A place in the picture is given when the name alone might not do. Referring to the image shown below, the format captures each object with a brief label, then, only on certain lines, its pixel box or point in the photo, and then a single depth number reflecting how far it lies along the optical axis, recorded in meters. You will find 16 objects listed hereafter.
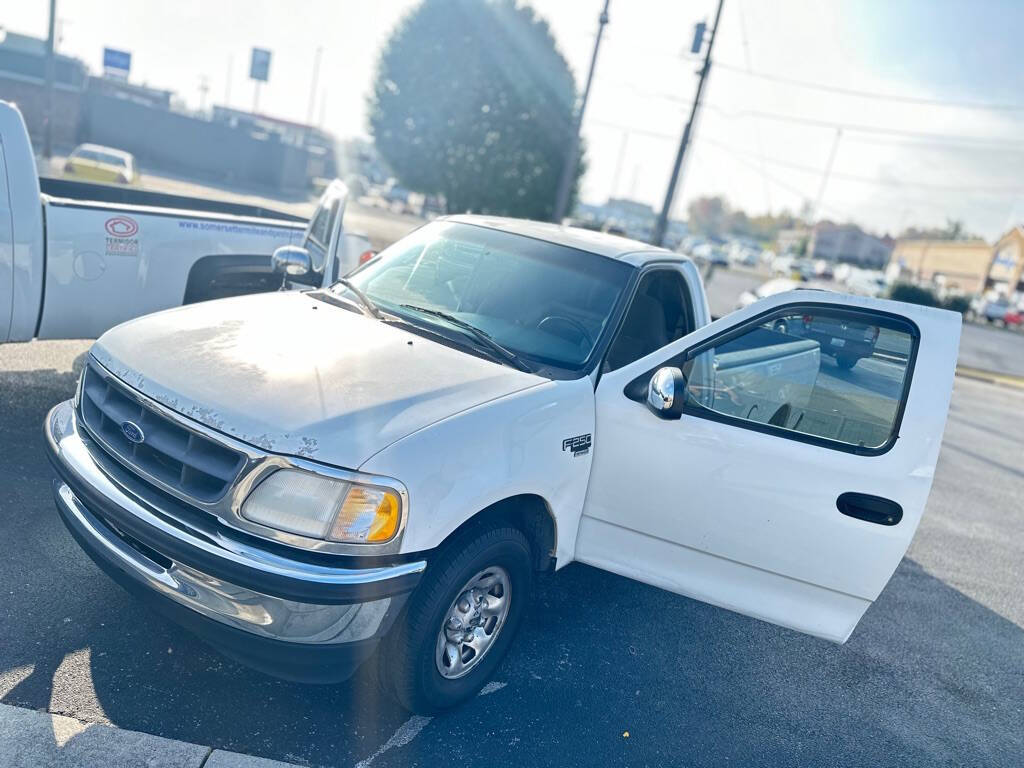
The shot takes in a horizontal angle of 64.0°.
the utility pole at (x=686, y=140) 20.89
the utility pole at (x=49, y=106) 28.33
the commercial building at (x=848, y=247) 108.19
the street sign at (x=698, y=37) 20.67
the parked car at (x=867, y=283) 44.66
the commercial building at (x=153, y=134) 41.59
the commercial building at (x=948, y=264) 64.56
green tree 33.69
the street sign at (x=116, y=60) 46.84
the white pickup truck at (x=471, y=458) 2.72
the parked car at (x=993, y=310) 46.34
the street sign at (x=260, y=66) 49.78
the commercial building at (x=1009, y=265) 59.28
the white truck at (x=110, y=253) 5.41
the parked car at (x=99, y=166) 23.98
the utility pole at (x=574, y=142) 20.34
